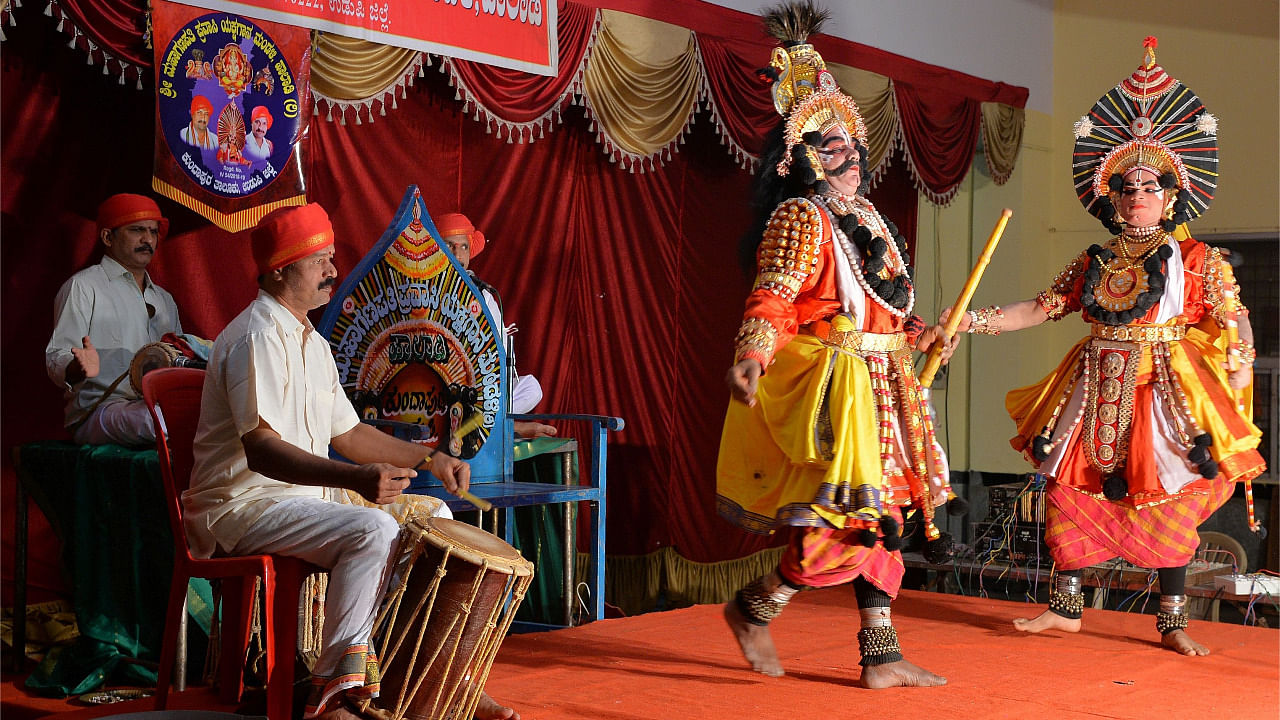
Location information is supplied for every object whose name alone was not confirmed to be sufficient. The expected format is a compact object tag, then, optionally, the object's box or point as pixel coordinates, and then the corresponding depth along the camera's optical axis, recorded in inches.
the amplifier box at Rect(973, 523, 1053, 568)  239.0
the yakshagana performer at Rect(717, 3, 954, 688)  145.7
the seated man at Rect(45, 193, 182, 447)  157.9
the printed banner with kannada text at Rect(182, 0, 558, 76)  182.4
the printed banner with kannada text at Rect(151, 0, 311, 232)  169.6
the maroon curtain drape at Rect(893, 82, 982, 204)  289.1
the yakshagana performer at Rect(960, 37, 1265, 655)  179.2
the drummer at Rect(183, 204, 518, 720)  112.0
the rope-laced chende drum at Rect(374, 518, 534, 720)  116.5
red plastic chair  114.3
